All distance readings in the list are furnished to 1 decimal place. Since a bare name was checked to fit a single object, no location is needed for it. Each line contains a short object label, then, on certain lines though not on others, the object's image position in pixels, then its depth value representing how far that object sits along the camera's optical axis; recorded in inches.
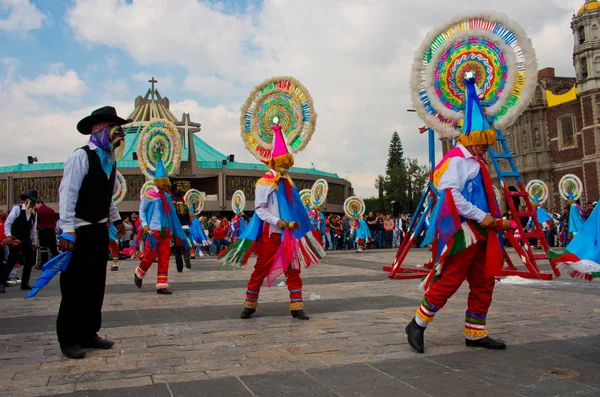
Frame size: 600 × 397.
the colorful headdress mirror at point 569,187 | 813.2
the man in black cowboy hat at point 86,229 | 173.0
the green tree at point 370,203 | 3569.4
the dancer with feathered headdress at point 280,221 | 235.1
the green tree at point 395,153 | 3373.5
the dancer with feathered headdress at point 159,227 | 331.9
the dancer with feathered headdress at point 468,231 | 168.4
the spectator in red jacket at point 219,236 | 866.1
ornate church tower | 1523.1
